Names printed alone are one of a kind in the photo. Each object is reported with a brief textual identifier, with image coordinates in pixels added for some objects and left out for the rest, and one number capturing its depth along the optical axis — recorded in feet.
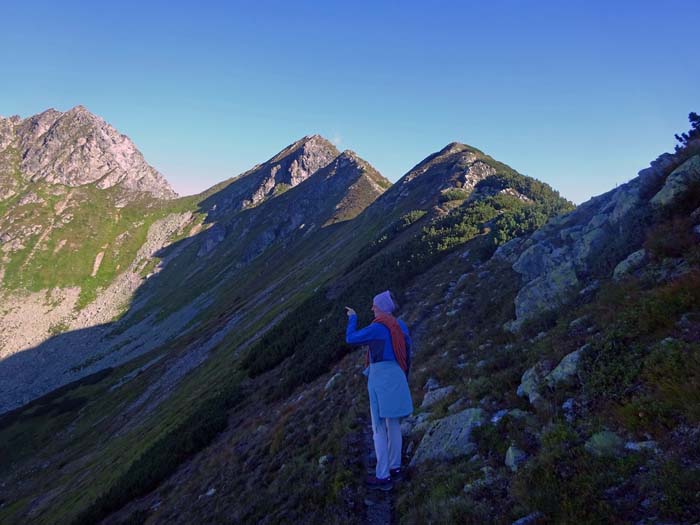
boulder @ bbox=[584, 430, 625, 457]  17.34
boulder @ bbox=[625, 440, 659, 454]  16.19
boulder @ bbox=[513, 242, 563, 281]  50.85
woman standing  25.46
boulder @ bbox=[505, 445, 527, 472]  20.05
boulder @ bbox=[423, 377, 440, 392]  37.91
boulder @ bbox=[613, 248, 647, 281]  32.96
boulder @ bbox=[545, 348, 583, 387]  24.50
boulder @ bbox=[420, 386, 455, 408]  34.08
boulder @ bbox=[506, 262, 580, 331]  39.75
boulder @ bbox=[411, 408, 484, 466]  24.95
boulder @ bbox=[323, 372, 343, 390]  55.31
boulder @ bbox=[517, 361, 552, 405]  25.11
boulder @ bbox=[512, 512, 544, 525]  15.84
